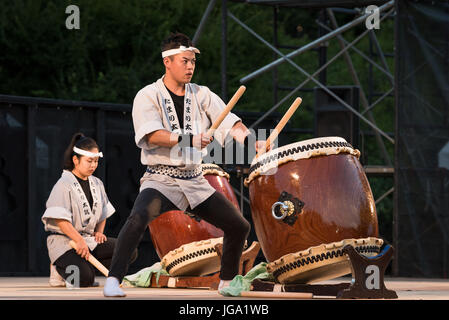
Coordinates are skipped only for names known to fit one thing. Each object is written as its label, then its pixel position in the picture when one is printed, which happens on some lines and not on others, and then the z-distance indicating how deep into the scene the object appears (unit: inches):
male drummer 396.5
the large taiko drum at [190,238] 518.0
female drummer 517.0
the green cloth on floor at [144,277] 528.5
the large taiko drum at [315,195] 430.0
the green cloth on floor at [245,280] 418.3
